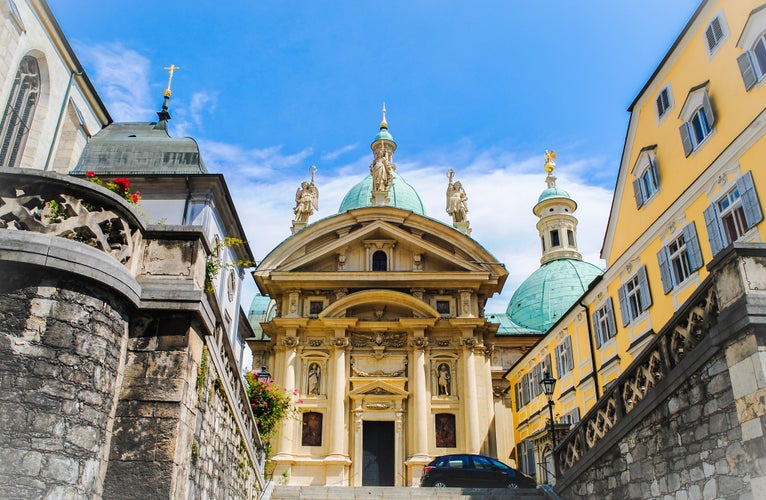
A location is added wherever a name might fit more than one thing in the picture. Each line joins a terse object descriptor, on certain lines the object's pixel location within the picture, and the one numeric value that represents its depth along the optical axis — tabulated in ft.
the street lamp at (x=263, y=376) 59.43
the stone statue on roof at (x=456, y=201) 114.38
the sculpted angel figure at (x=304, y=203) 130.82
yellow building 47.37
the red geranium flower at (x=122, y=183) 26.81
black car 62.28
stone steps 51.34
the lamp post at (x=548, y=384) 55.77
